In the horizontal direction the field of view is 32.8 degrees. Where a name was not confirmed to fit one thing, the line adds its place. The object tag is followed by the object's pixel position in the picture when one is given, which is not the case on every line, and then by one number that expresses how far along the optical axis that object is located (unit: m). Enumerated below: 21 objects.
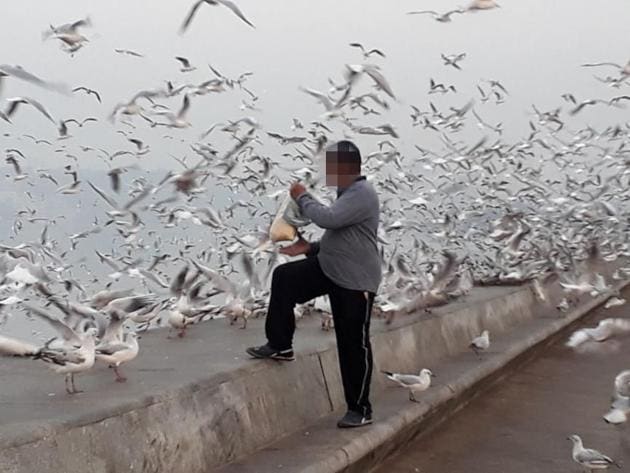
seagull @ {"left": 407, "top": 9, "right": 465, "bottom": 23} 10.98
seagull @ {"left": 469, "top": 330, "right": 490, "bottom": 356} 9.75
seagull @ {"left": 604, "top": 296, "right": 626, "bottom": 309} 15.93
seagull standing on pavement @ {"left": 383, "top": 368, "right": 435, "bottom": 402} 7.48
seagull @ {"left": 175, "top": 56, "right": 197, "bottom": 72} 13.69
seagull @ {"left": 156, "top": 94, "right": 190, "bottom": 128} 12.67
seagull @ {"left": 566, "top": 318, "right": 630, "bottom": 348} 10.60
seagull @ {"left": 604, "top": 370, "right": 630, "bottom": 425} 7.53
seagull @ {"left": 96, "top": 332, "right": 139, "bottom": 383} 6.22
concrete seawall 4.54
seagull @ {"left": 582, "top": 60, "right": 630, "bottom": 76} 11.00
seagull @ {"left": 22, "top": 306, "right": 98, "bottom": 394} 5.73
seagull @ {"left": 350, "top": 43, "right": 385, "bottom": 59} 12.82
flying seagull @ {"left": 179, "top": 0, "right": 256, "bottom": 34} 8.93
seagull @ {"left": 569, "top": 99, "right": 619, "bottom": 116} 15.78
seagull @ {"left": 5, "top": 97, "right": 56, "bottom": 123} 9.95
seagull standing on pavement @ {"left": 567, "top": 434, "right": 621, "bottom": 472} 6.48
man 6.06
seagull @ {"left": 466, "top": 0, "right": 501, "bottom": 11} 10.70
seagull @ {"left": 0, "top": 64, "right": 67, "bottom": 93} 8.16
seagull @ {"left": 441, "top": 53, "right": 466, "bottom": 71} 15.51
